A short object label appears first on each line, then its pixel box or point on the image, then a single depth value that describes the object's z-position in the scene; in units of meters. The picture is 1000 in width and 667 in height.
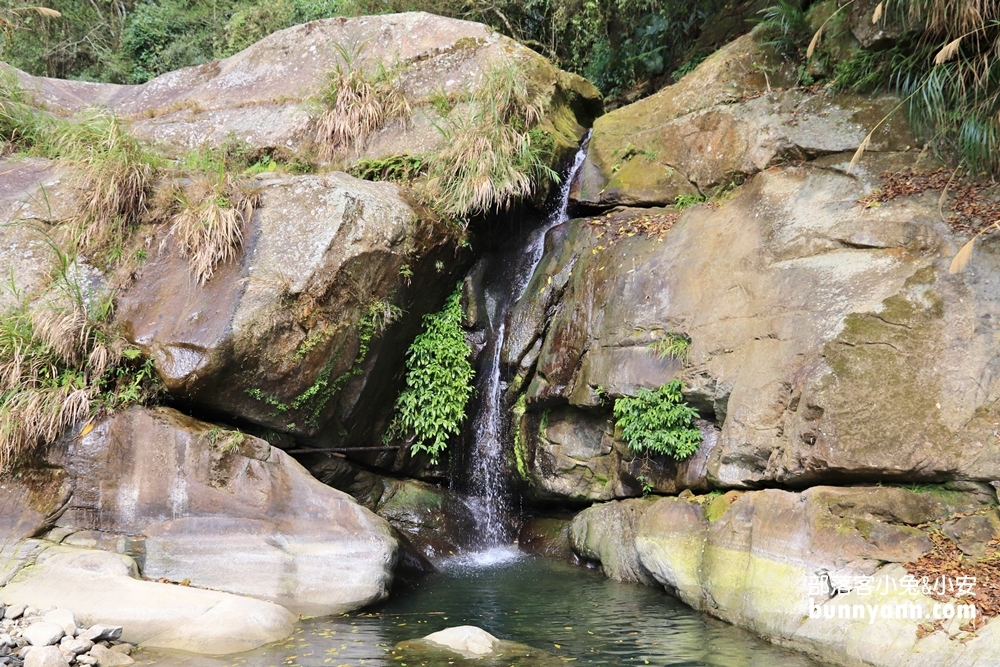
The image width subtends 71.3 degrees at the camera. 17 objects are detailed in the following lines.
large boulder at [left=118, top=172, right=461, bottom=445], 6.94
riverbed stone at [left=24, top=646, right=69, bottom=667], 4.71
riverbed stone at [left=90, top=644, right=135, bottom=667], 4.97
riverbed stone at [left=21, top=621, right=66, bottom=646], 4.93
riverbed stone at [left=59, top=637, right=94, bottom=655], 4.91
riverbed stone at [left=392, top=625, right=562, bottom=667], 4.99
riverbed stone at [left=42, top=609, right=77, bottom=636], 5.14
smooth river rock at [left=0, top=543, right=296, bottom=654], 5.32
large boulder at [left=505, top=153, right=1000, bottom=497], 5.57
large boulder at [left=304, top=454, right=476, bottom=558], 8.21
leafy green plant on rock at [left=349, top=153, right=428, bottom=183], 9.22
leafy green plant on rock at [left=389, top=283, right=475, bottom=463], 8.56
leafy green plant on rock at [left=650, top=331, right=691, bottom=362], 7.23
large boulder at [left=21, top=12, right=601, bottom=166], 9.92
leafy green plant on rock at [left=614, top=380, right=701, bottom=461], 6.98
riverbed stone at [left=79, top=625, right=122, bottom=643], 5.11
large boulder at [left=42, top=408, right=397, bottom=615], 6.27
